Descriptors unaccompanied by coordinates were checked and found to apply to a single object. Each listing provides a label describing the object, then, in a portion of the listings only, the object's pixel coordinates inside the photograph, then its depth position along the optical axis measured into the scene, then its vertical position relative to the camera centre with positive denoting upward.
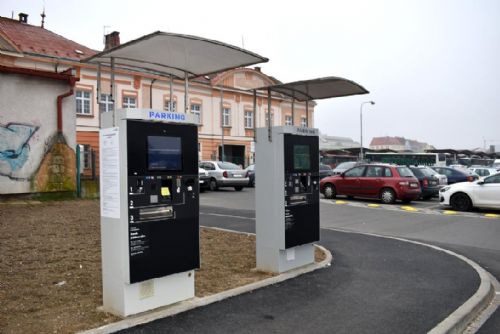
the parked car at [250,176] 28.09 -0.86
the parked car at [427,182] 21.00 -1.03
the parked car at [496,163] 45.21 -0.54
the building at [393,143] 148.35 +5.36
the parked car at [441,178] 22.17 -0.94
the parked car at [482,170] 31.52 -0.81
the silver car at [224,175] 25.30 -0.73
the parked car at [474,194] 16.45 -1.26
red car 19.11 -0.98
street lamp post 55.01 +4.12
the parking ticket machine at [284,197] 7.05 -0.55
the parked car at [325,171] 30.81 -0.71
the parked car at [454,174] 26.55 -0.87
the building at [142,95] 31.03 +5.65
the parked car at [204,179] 25.03 -0.90
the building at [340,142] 85.56 +3.88
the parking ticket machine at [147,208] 5.09 -0.50
